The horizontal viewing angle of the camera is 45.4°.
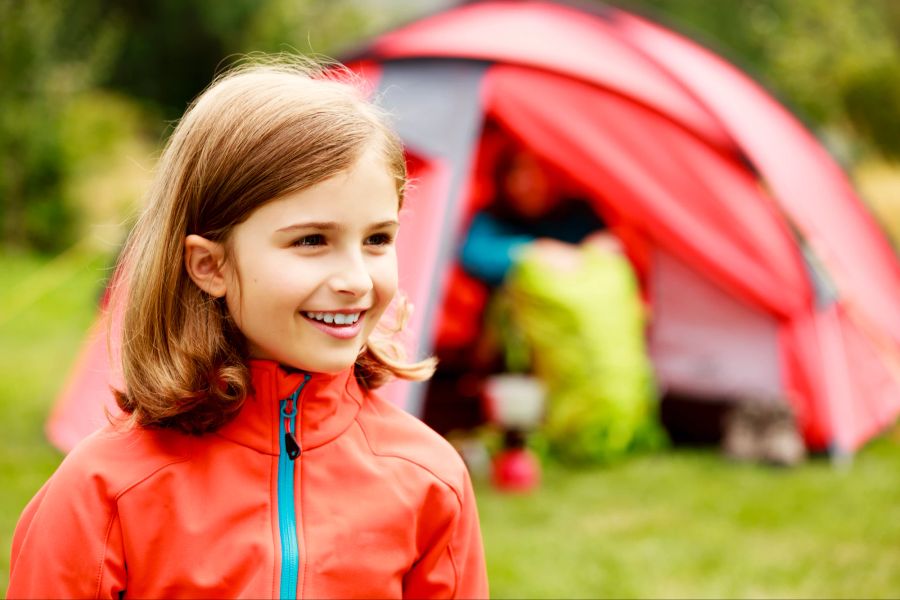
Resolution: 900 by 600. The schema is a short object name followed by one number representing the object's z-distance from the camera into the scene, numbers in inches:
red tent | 152.4
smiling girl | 51.4
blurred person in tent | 155.3
